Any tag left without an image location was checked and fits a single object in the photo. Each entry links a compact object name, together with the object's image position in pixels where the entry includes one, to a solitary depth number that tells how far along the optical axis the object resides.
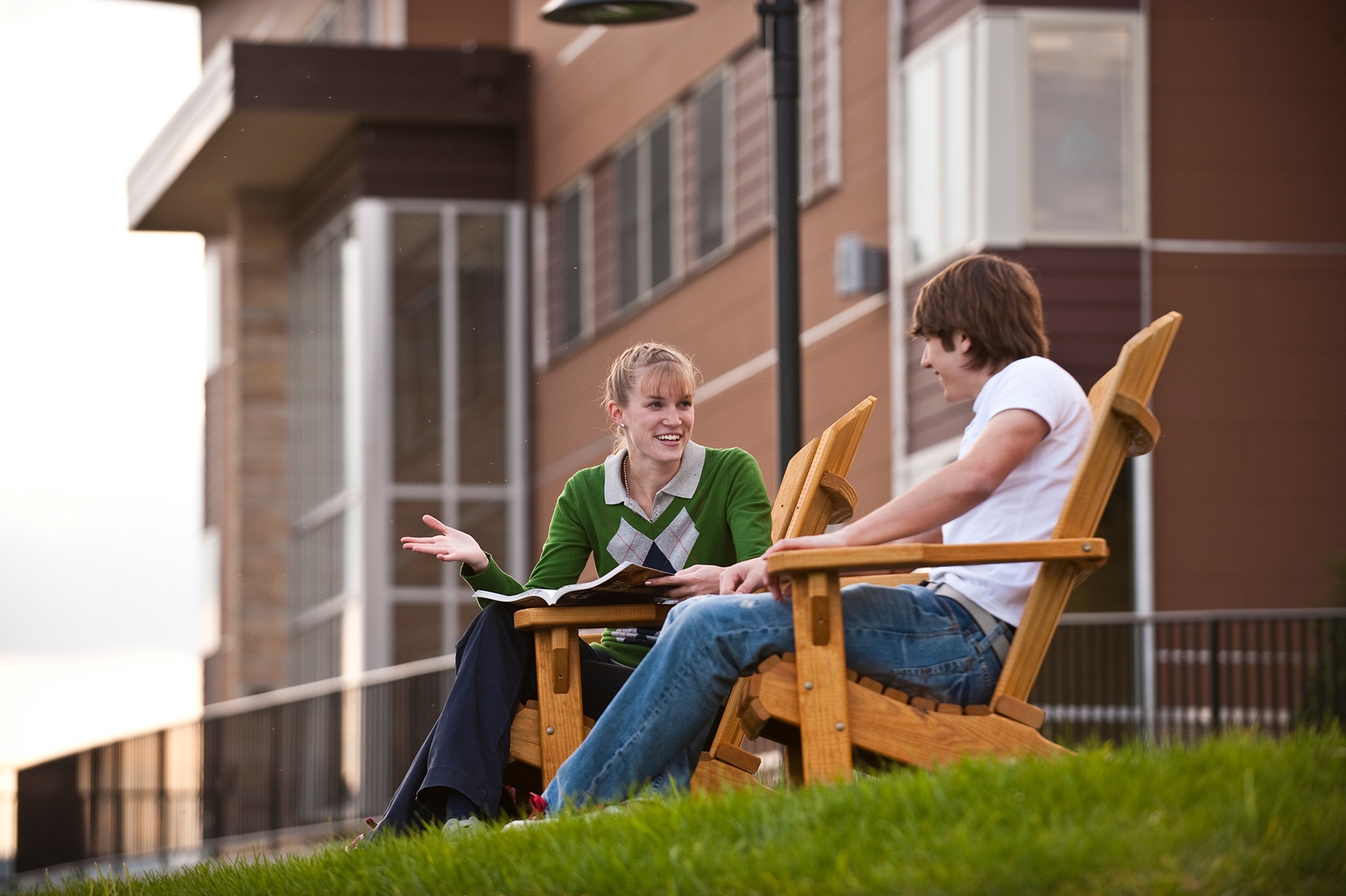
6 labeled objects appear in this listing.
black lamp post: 19.19
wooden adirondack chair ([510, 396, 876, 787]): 11.24
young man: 10.23
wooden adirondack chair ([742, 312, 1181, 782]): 10.06
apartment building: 30.03
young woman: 11.15
